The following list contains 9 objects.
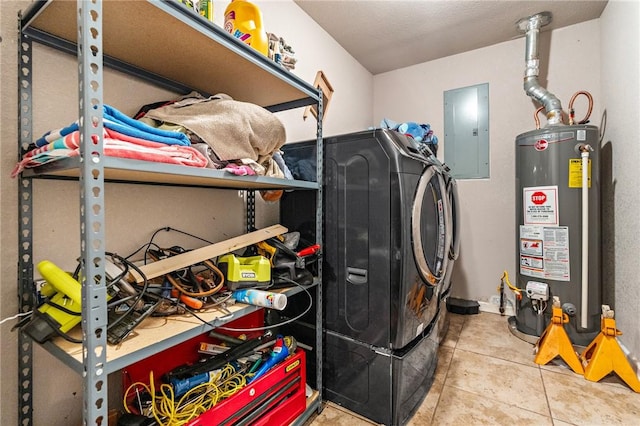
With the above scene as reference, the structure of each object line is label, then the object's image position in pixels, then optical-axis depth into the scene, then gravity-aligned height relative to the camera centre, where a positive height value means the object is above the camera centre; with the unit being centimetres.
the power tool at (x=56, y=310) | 71 -25
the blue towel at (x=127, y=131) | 69 +20
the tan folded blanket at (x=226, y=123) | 94 +30
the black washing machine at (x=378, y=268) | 122 -25
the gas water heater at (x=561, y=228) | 194 -10
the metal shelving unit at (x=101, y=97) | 61 +30
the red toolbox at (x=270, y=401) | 94 -68
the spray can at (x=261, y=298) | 97 -29
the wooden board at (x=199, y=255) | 92 -16
